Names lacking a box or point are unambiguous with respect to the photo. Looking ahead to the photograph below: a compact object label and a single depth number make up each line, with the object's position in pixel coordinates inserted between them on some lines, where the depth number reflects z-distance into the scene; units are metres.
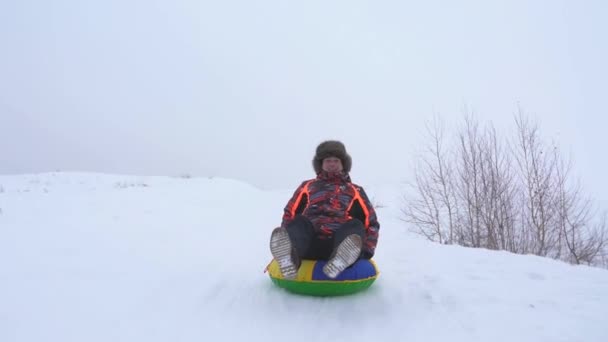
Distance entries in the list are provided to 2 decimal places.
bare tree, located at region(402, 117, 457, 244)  7.11
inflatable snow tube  2.44
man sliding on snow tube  2.31
